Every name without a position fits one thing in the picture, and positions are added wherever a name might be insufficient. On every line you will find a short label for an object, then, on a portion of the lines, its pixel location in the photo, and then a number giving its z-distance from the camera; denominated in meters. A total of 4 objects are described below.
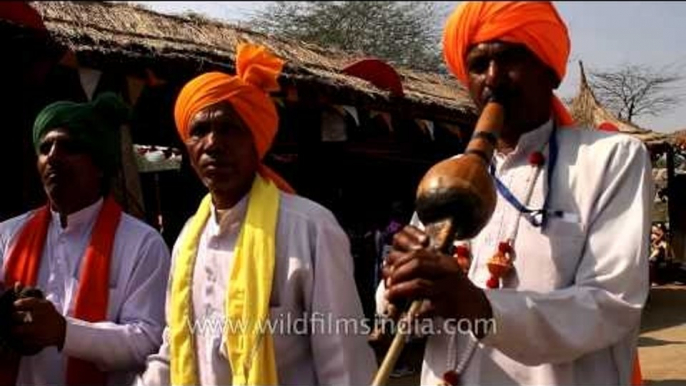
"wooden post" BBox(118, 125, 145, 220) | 5.00
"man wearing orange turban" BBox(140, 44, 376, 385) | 2.17
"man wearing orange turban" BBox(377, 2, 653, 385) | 1.66
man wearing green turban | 2.41
